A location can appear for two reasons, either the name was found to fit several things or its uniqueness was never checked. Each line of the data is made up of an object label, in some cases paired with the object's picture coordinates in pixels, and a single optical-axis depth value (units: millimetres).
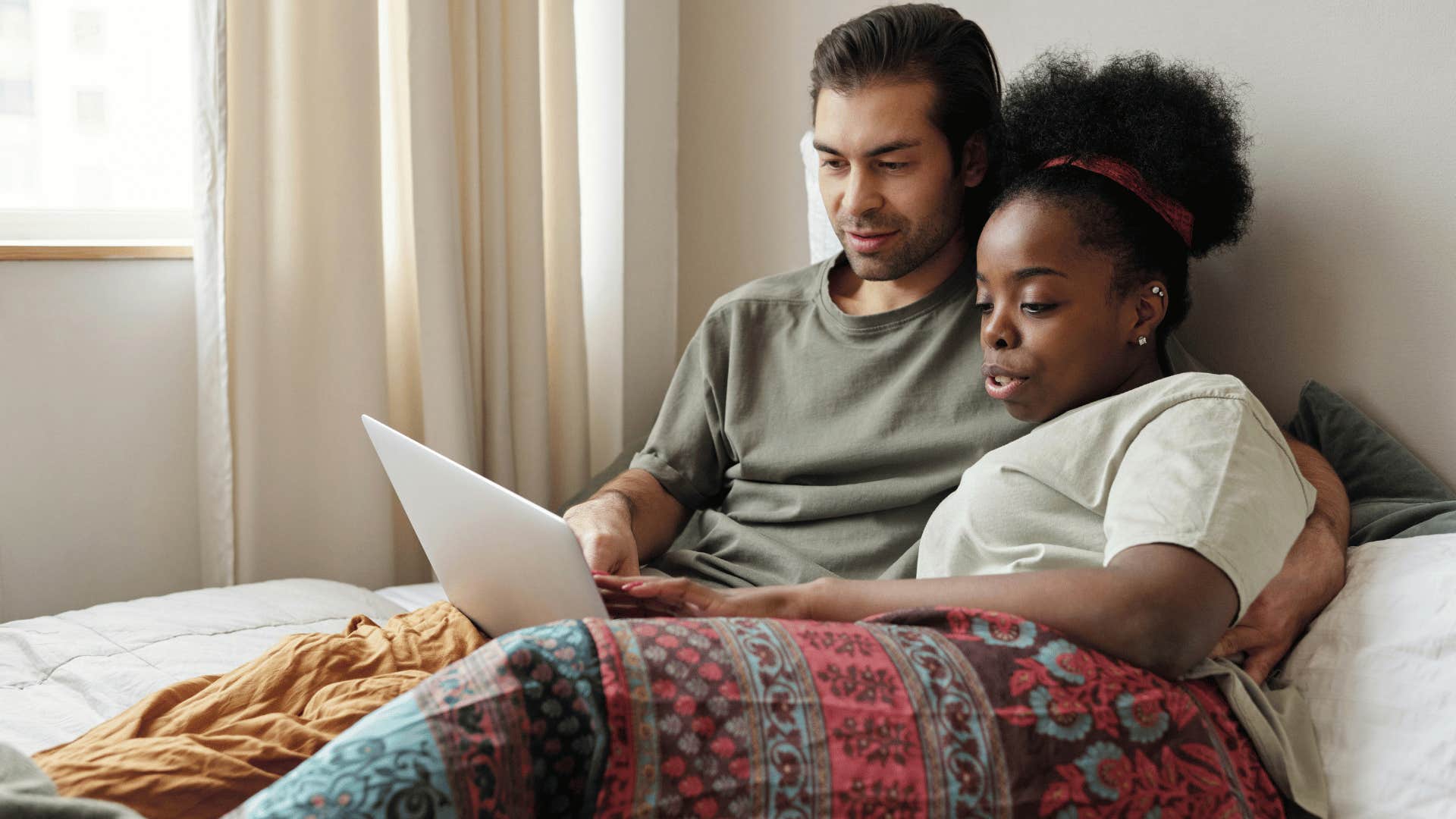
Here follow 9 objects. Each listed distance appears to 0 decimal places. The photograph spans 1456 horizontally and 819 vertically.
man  1270
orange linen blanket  794
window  1769
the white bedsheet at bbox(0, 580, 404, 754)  1102
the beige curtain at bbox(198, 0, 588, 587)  1717
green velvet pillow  1035
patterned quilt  659
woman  697
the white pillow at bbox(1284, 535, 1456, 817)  840
